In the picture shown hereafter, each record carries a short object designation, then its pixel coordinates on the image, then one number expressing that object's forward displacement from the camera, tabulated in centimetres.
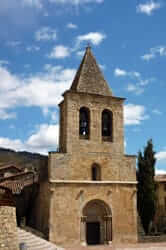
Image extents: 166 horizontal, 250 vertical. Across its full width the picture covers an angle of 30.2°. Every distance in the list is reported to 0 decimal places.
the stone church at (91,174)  2050
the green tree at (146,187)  2784
